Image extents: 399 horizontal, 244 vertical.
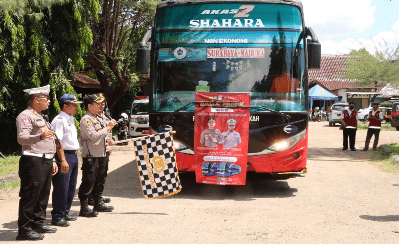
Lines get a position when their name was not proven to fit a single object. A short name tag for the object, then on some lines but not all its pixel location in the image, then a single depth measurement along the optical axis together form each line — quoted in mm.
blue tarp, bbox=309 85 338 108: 53594
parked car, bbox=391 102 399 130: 28969
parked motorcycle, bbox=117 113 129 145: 20391
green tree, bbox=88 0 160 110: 21375
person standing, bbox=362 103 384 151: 17688
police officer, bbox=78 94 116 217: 6910
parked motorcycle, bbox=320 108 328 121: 48409
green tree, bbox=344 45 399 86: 51781
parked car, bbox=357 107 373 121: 40344
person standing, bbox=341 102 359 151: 17797
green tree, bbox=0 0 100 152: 14133
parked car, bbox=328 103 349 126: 35238
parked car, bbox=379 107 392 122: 34438
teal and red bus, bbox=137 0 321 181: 8656
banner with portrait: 8547
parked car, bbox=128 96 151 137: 21875
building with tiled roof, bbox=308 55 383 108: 57622
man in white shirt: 6469
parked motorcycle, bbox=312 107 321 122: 47844
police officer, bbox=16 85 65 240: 5641
